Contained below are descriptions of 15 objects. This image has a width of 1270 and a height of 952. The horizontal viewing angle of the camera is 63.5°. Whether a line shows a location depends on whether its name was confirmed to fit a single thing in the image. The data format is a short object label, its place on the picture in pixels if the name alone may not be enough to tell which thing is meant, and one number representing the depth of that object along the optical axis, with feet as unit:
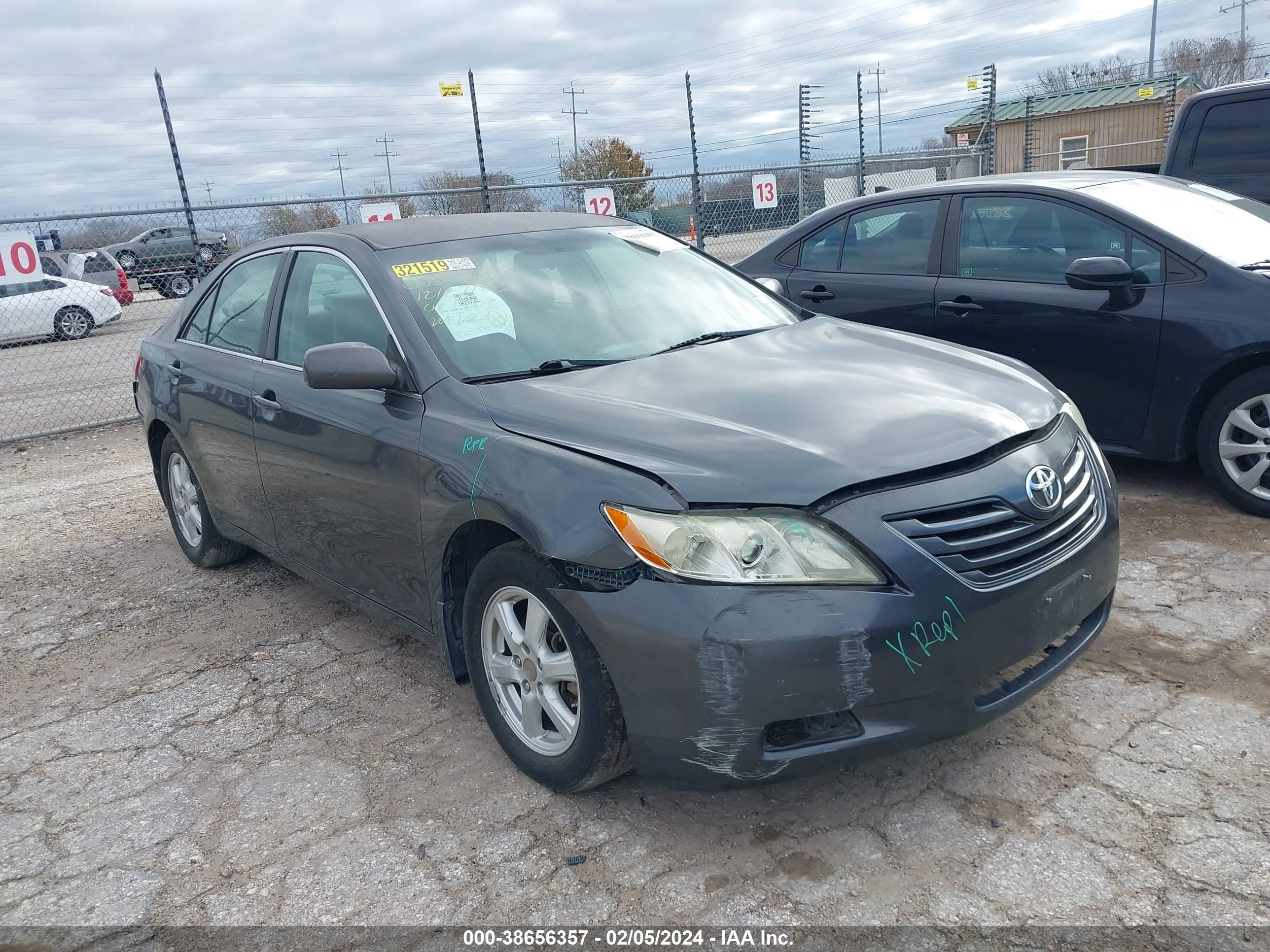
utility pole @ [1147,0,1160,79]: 143.33
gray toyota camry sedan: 7.99
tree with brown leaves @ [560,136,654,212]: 99.76
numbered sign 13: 44.27
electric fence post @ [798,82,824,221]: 54.29
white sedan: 54.60
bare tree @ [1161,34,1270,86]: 156.25
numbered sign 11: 36.99
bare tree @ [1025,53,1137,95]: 157.60
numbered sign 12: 39.88
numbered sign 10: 27.66
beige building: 103.19
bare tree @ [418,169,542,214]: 42.80
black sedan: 15.38
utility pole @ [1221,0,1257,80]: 153.89
